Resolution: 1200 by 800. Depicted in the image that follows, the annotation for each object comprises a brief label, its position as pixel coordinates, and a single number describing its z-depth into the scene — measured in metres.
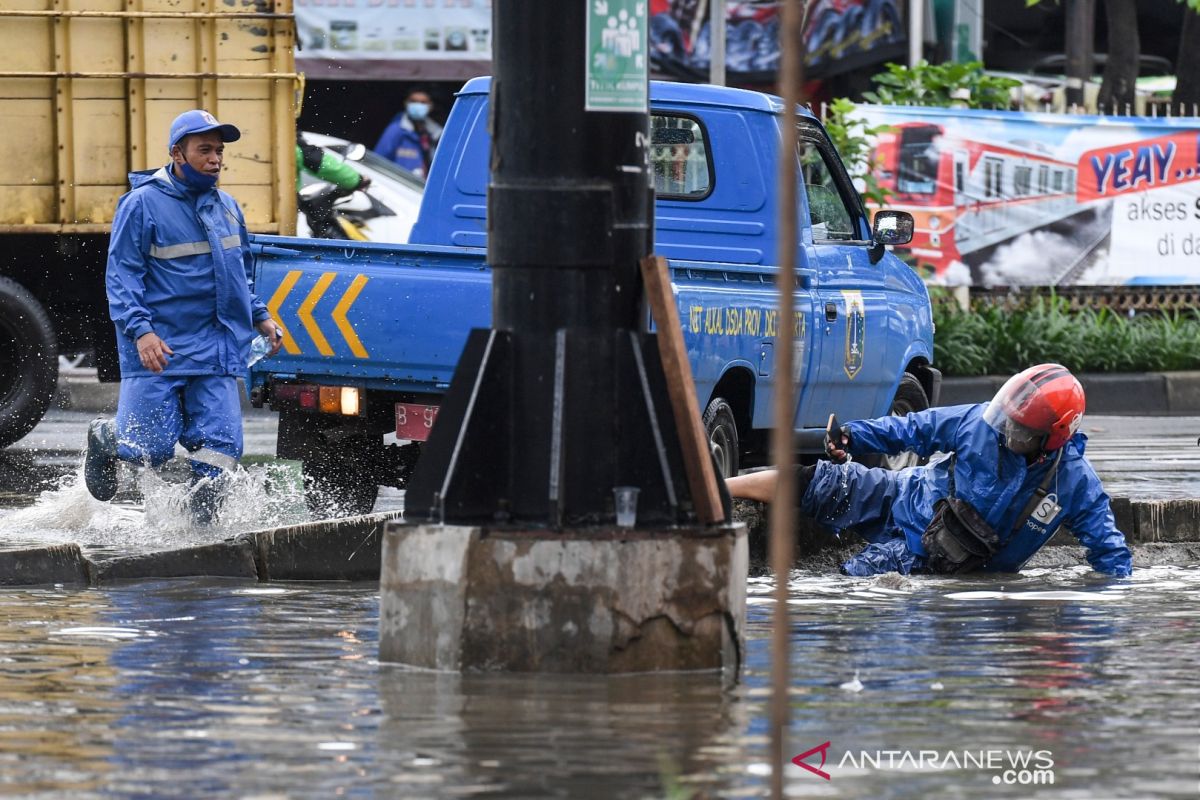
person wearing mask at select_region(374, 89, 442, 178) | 43.12
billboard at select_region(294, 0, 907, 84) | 42.09
